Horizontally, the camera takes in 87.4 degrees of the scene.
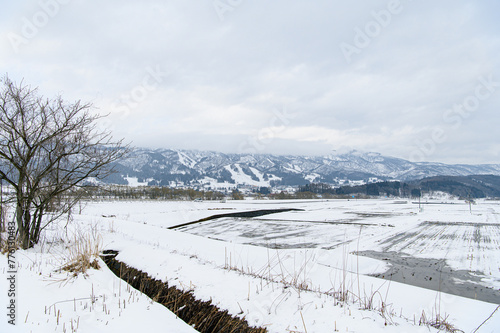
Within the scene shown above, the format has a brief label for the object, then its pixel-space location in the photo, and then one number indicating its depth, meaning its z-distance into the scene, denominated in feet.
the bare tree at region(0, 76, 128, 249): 29.12
